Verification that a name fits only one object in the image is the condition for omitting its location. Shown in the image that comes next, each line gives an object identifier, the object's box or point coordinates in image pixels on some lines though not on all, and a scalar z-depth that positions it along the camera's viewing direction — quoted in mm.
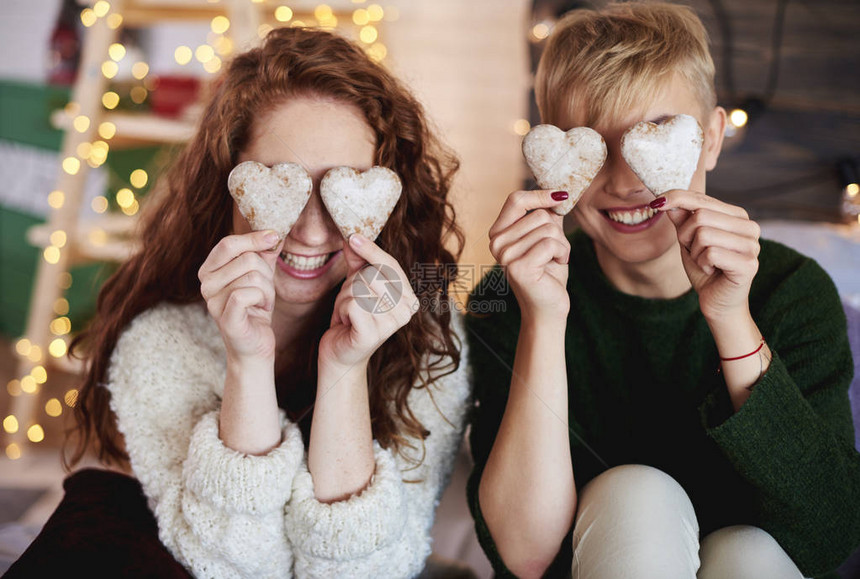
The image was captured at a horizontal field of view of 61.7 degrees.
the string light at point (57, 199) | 2096
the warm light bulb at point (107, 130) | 2096
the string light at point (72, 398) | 1222
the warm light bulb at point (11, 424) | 2186
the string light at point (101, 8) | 2047
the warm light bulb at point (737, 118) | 1590
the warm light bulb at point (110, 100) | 2164
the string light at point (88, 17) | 2041
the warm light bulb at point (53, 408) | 2539
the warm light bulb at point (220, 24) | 2025
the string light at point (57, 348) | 2123
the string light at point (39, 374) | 2111
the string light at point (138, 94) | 2238
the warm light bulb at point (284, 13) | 2060
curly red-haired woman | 922
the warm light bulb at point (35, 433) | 2205
